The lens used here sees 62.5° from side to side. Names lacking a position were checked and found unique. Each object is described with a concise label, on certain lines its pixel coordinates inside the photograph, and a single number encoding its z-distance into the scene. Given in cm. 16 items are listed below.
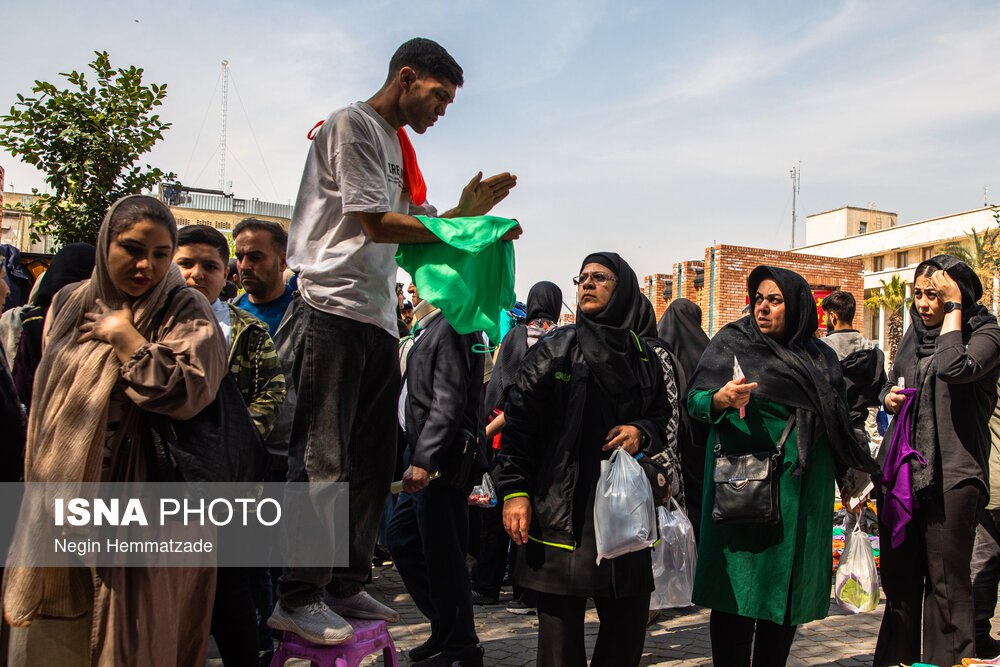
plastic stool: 328
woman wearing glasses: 357
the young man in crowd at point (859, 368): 677
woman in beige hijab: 269
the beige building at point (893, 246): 5544
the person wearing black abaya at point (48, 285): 393
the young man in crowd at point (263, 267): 451
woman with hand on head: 454
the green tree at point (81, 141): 656
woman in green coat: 400
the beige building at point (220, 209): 5206
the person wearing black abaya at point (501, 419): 610
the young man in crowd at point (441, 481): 439
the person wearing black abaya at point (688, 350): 680
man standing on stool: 316
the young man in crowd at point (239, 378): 341
